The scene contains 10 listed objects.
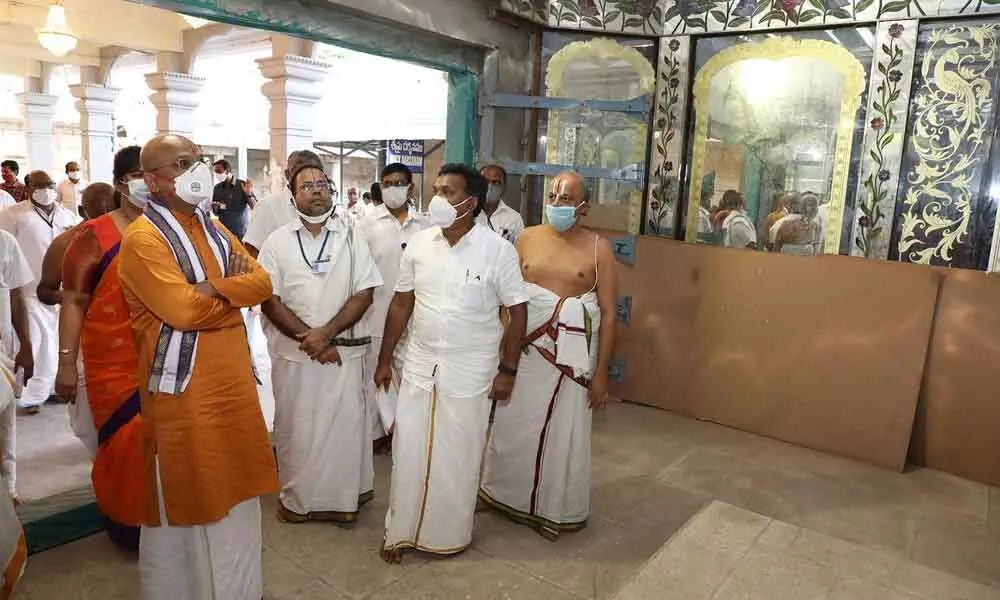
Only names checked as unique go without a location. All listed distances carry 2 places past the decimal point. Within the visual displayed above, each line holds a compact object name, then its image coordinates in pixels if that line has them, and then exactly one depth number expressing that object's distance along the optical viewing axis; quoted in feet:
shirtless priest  10.93
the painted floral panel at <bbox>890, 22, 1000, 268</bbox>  14.08
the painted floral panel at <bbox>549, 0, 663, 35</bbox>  17.51
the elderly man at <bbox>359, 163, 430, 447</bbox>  13.51
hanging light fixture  24.64
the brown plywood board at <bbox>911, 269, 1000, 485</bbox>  14.02
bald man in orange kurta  7.32
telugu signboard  24.07
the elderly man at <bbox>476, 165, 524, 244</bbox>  15.75
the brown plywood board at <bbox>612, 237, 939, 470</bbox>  14.70
